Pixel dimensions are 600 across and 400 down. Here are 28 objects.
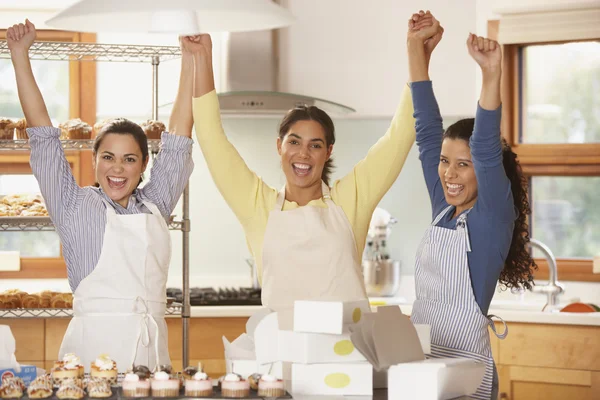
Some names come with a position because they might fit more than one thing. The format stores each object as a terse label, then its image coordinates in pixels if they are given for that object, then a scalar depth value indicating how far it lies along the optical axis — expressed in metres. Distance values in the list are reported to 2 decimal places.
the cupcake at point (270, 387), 4.31
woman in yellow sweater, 5.16
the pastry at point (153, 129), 6.23
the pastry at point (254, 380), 4.37
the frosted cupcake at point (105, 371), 4.43
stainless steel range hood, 7.62
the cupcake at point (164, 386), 4.29
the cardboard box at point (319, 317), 4.37
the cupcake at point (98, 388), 4.27
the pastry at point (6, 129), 6.28
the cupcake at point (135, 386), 4.29
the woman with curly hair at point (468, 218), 4.71
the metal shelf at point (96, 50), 6.12
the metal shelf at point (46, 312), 6.19
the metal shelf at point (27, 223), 6.27
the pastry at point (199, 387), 4.32
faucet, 7.43
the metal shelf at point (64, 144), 6.17
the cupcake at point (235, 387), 4.30
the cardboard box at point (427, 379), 4.35
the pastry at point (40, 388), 4.26
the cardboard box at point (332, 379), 4.42
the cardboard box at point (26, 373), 4.48
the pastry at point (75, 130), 6.36
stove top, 7.03
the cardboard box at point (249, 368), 4.49
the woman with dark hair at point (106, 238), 5.01
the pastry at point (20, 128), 6.33
